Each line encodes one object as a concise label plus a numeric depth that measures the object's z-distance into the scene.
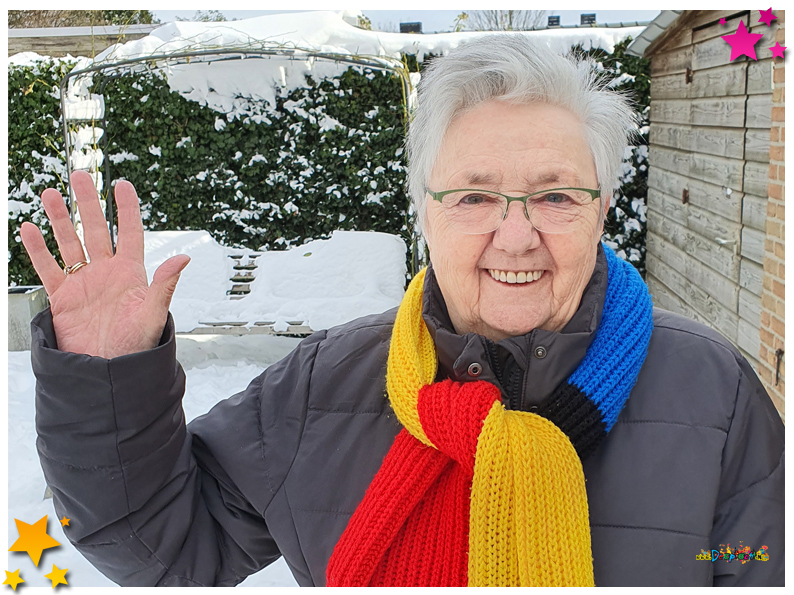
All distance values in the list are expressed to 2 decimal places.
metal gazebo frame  4.16
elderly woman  1.01
